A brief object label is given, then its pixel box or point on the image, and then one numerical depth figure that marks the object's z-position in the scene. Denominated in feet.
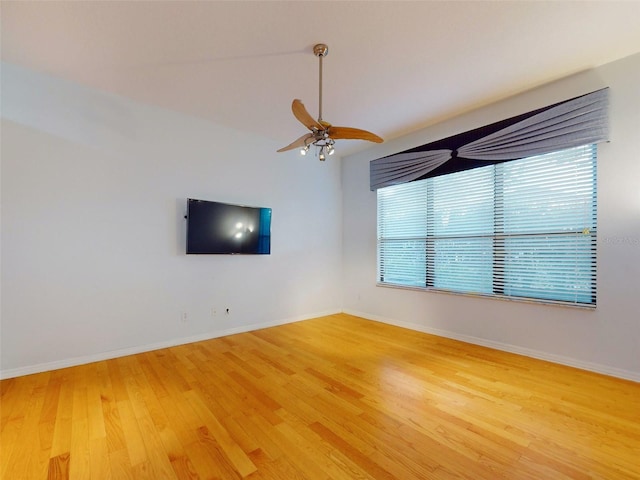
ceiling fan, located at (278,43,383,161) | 7.55
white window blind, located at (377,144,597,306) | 9.30
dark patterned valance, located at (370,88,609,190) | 8.96
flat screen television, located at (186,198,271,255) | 11.59
